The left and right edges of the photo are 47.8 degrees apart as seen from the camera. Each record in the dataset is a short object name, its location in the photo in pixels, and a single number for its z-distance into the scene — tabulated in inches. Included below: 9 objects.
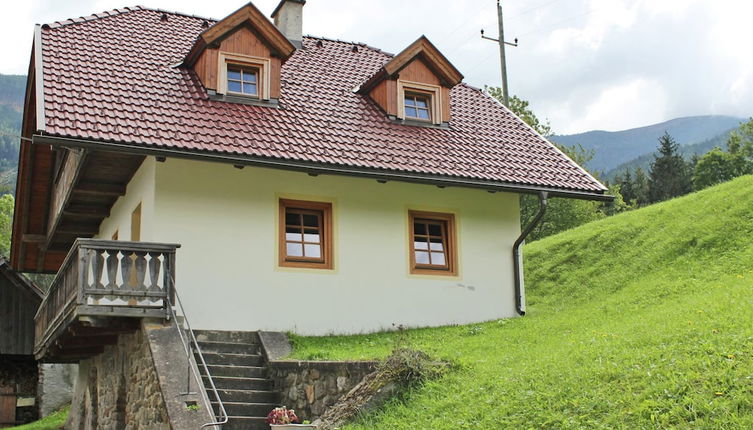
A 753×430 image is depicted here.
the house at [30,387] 1067.3
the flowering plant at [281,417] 374.6
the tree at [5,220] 1840.6
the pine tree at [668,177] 2260.1
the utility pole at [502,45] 1346.0
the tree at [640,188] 2304.4
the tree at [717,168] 2116.1
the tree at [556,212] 1480.1
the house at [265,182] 503.8
